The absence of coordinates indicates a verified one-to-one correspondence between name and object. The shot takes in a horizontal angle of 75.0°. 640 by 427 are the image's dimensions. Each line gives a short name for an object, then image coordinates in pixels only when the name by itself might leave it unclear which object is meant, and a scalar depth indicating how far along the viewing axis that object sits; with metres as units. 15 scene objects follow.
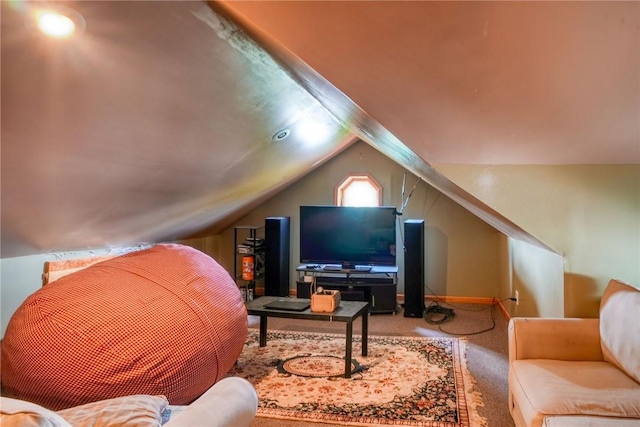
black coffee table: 2.97
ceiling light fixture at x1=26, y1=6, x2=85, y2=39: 1.46
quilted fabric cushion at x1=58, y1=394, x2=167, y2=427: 1.08
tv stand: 4.86
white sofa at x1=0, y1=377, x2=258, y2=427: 1.10
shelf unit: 5.42
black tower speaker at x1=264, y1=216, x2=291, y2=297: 5.36
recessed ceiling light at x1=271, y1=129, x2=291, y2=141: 3.59
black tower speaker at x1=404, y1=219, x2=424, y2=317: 4.72
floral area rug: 2.42
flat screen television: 4.97
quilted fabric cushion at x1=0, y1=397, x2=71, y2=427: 0.74
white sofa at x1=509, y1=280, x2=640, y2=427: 1.58
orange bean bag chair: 1.78
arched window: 5.78
